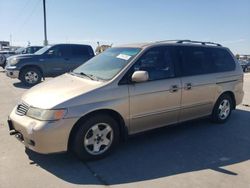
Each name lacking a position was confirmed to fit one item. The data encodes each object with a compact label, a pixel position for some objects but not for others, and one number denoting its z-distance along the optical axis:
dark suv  8.85
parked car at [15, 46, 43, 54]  14.46
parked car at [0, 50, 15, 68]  15.54
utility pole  20.14
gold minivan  2.80
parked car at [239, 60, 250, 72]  23.57
